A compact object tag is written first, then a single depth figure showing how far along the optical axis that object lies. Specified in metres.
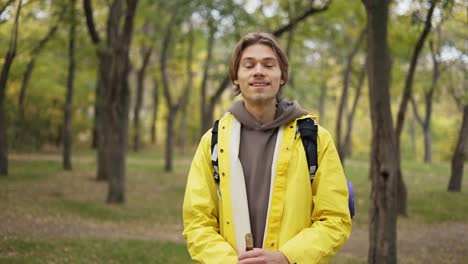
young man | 2.73
